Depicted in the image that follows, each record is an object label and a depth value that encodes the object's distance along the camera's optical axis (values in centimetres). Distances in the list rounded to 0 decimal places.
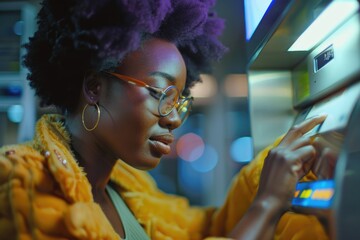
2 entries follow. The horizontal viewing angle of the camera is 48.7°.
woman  88
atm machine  68
